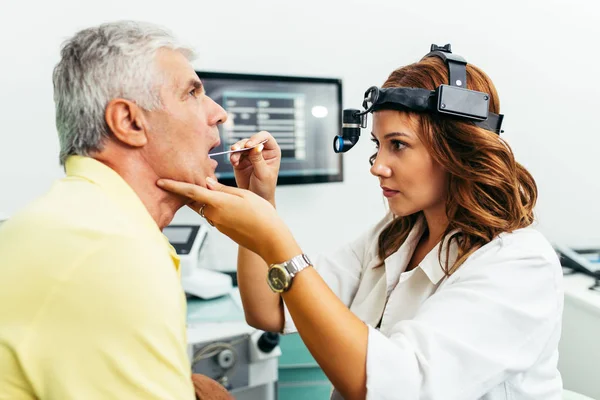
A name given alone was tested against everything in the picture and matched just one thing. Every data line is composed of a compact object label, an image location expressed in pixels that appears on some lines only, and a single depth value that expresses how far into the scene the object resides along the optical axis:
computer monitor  1.86
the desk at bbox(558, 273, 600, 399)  1.80
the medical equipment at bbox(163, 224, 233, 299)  1.76
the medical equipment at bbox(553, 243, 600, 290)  2.05
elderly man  0.67
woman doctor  0.92
